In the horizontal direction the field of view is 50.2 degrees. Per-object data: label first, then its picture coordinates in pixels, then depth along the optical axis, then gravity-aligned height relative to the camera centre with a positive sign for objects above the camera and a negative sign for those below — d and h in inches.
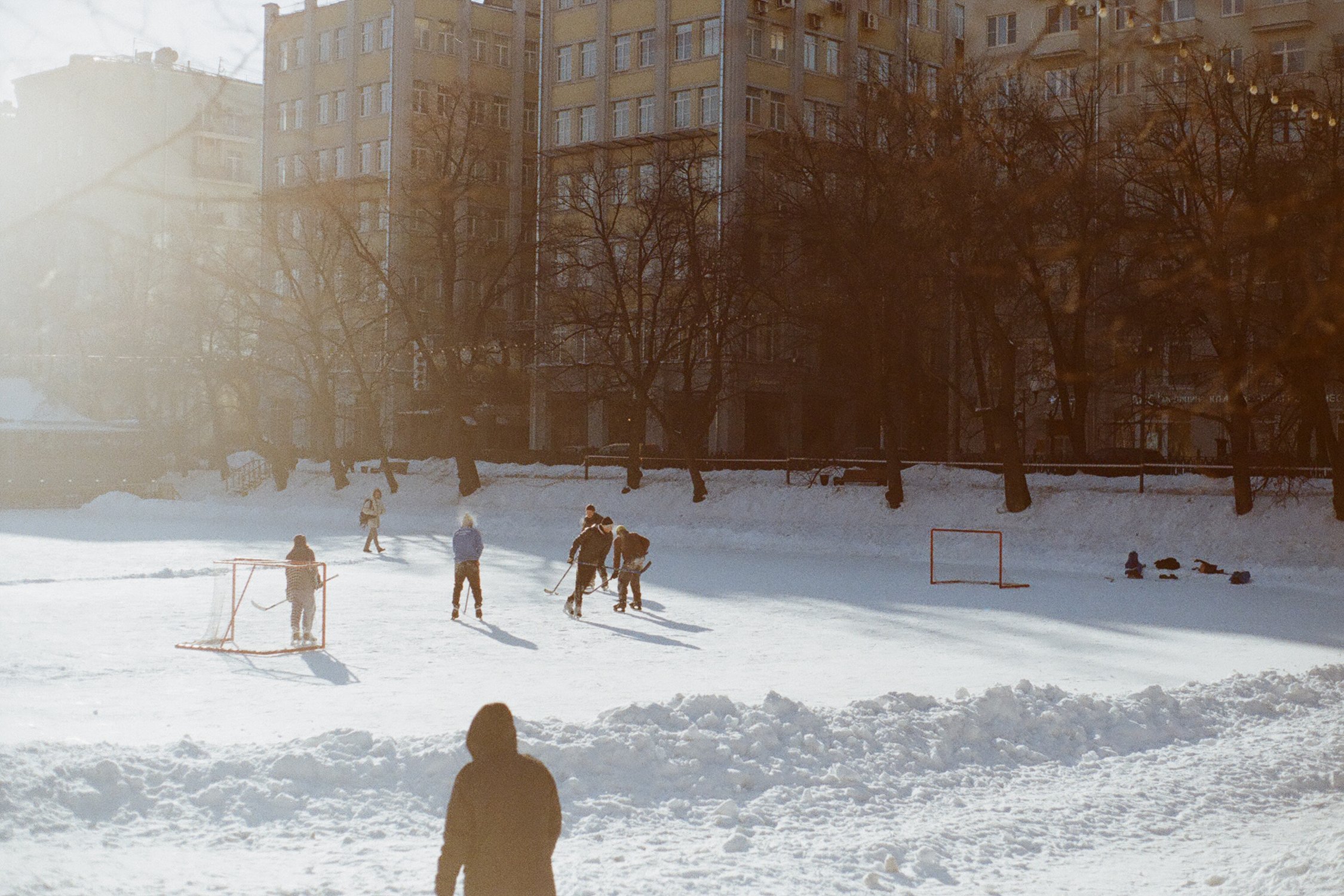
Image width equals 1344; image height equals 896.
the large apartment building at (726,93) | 2492.6 +651.9
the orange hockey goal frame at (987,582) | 1121.4 -101.6
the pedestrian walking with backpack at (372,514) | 1407.5 -63.7
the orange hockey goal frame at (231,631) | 724.7 -96.8
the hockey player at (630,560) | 937.5 -71.6
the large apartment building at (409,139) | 2800.2 +667.8
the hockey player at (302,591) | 746.8 -73.8
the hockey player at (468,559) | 869.8 -65.8
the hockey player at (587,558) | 895.1 -67.0
